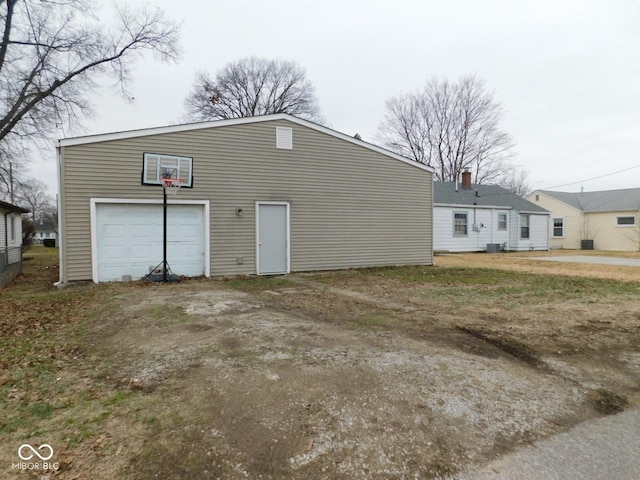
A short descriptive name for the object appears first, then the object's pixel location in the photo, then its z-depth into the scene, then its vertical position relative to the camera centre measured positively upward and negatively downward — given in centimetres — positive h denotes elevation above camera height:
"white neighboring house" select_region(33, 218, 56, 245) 5917 +98
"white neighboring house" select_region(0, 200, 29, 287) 1054 -22
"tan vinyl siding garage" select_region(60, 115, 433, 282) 895 +135
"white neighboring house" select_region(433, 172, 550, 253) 1967 +83
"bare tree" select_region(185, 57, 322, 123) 2958 +1199
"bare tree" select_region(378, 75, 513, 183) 3123 +966
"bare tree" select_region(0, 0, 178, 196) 1706 +871
